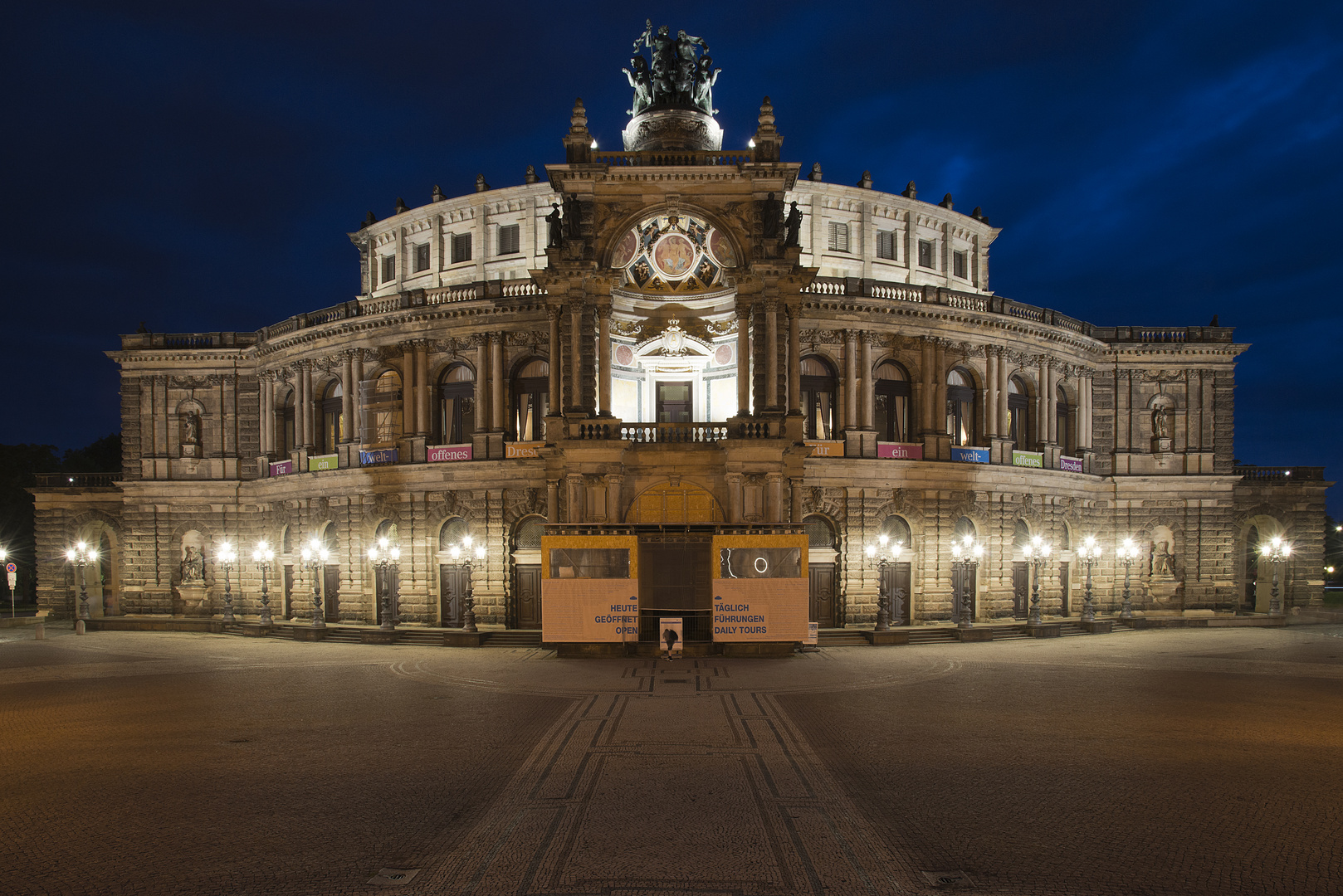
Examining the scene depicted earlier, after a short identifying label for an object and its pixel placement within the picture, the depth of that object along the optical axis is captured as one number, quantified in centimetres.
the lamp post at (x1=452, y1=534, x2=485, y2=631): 3675
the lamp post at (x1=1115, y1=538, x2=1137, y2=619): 4066
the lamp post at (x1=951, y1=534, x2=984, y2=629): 3806
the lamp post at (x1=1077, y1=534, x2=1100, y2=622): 3875
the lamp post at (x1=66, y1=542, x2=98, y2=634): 4388
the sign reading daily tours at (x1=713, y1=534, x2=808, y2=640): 2981
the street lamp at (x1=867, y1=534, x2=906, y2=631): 3550
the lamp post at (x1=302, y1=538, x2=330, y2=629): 3769
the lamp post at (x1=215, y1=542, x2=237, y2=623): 4055
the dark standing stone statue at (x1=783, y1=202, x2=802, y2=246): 3453
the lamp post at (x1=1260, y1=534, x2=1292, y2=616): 4312
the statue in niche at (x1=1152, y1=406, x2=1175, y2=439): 4609
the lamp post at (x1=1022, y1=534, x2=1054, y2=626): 3753
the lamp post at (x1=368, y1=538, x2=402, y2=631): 3803
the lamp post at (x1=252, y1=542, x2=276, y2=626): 3953
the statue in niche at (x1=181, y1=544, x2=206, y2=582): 4622
